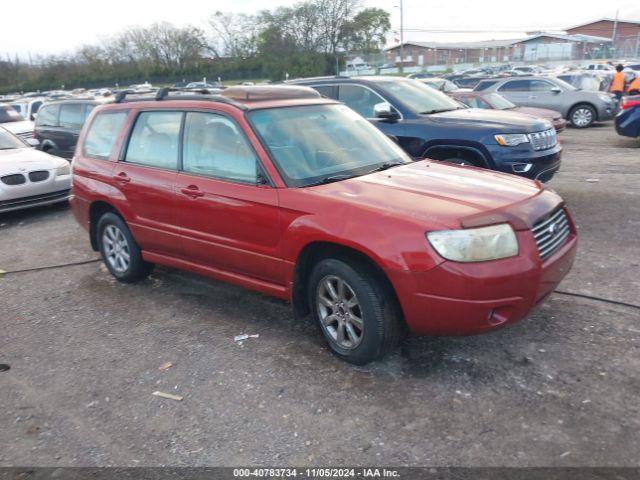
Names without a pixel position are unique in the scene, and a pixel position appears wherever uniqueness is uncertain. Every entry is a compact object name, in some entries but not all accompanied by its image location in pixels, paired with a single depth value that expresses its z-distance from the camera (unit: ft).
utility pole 184.08
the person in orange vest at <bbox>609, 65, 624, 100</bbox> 59.11
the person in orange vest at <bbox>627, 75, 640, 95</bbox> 49.45
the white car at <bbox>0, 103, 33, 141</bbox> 47.47
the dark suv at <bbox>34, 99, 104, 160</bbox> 40.06
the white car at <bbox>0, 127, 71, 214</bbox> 27.40
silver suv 52.26
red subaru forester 10.40
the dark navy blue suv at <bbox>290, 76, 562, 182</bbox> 22.52
